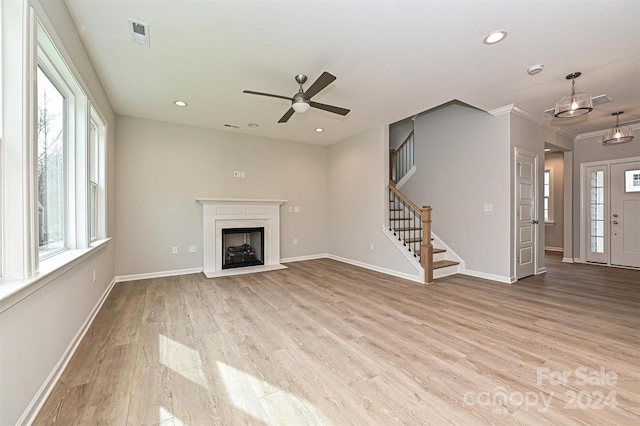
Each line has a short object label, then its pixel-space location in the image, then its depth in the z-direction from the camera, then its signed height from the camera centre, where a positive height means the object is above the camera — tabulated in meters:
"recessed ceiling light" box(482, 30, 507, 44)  2.43 +1.62
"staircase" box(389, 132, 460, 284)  4.38 -0.27
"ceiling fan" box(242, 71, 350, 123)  2.63 +1.28
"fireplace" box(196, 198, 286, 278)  5.00 -0.45
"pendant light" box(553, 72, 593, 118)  3.00 +1.20
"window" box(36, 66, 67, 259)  2.08 +0.40
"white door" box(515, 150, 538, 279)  4.45 -0.03
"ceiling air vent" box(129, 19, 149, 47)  2.34 +1.64
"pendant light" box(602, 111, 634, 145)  4.12 +1.17
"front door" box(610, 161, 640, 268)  5.23 -0.05
